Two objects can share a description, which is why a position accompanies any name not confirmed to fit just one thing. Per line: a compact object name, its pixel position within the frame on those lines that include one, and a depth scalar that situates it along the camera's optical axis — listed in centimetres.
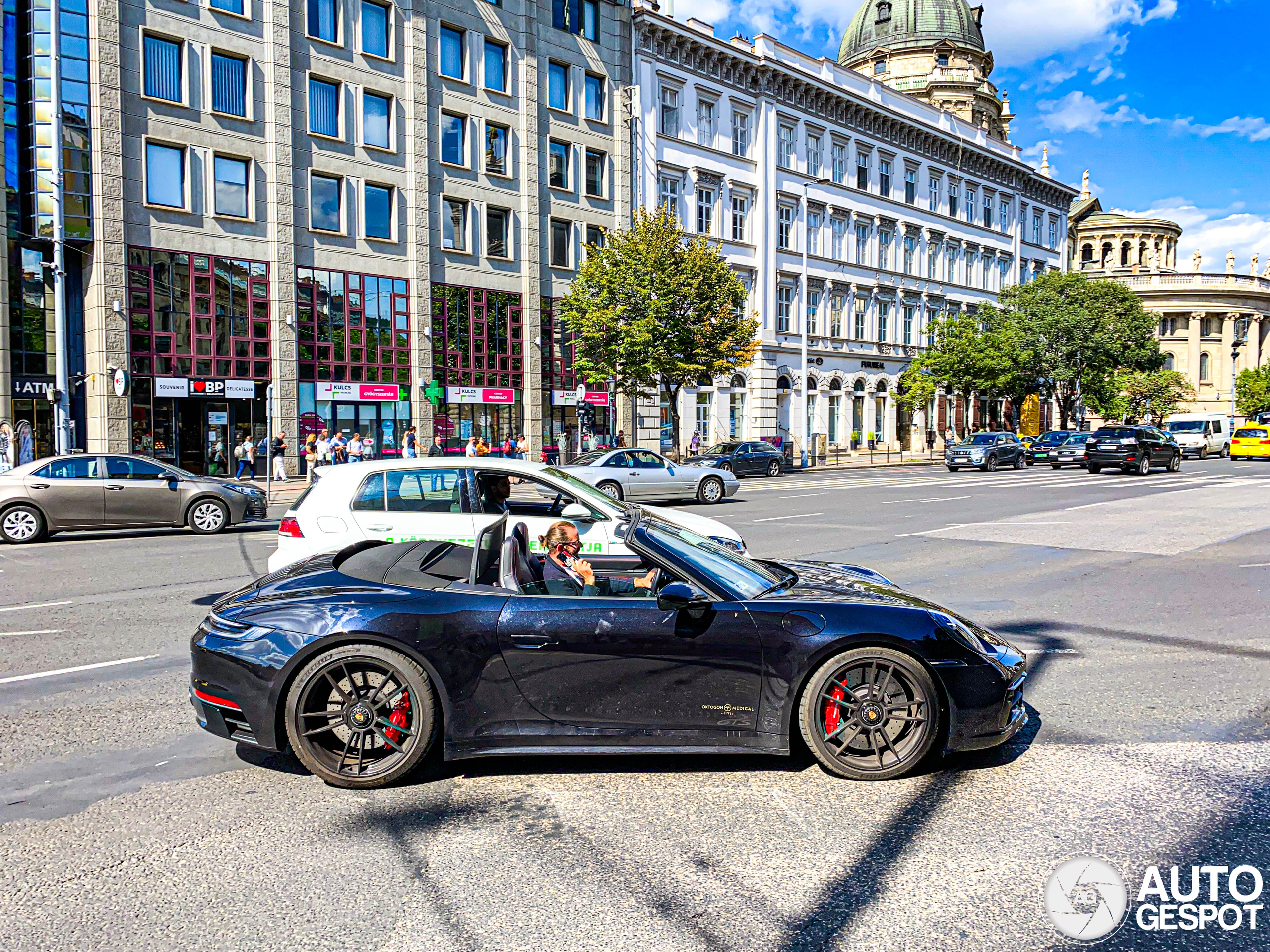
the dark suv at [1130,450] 3203
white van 4931
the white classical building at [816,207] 4231
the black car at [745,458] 3369
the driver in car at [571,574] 458
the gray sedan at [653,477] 2027
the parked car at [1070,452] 3834
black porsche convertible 422
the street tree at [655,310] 3234
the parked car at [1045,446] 4316
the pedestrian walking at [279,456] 2890
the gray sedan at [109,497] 1414
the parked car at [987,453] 3803
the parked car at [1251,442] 4394
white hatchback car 778
